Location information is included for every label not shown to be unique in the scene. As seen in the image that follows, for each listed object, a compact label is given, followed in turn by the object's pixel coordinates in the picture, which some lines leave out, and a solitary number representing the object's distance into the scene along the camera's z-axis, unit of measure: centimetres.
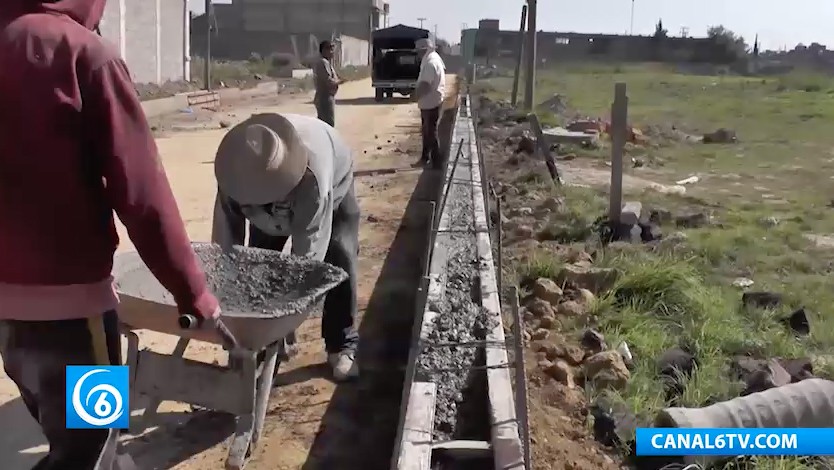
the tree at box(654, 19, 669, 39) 6450
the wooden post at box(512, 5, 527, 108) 2459
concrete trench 365
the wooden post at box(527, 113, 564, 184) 1135
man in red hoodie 206
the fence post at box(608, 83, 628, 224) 799
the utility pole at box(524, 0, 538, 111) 2003
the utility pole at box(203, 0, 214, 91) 2549
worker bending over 402
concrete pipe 386
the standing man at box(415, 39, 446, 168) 1234
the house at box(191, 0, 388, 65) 7431
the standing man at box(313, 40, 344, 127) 1252
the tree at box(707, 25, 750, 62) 6481
